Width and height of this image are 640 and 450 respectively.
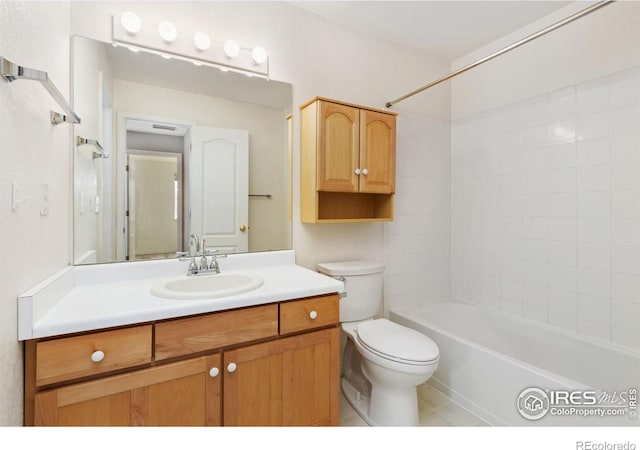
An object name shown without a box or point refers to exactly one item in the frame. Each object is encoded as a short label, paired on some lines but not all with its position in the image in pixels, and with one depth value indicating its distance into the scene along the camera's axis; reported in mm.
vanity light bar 1443
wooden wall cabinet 1764
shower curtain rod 1185
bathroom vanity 904
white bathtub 1450
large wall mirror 1403
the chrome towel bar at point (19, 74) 756
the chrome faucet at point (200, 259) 1516
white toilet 1445
